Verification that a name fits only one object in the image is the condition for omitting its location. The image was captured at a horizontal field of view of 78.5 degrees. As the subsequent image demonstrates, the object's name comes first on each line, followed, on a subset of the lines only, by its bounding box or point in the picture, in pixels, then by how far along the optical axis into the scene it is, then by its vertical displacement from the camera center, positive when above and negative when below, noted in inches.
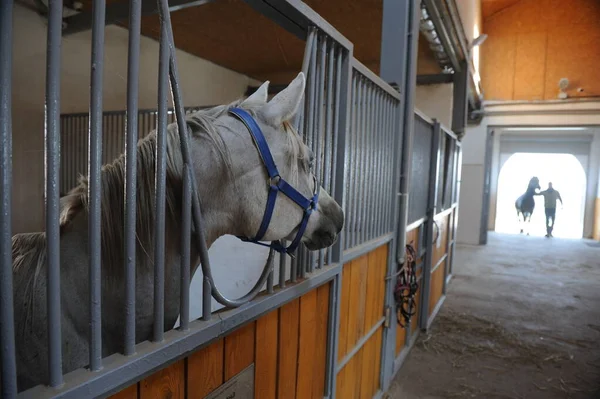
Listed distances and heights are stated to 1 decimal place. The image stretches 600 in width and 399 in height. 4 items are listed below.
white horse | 33.2 -4.7
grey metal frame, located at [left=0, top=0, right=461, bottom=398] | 23.3 +0.2
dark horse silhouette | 473.7 -15.7
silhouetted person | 438.0 -19.5
